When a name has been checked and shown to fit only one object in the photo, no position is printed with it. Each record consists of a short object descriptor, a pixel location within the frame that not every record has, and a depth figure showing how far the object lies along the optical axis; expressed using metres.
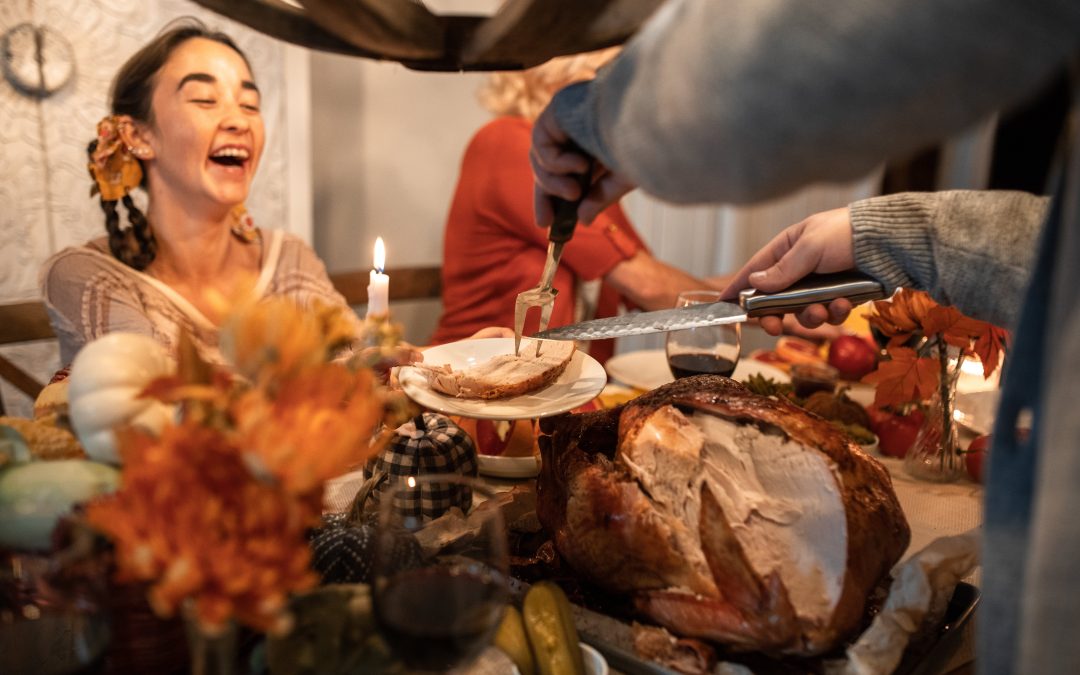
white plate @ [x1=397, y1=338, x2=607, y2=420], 0.91
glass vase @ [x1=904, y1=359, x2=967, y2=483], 1.42
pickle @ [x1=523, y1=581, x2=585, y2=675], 0.77
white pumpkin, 0.61
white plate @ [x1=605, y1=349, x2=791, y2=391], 1.91
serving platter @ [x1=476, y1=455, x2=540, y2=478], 1.25
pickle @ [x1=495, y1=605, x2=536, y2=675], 0.78
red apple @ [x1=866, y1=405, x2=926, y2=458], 1.55
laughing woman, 1.75
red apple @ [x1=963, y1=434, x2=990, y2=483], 1.42
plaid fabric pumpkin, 1.05
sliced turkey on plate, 0.98
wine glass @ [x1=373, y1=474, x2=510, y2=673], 0.59
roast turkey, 0.82
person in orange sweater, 2.37
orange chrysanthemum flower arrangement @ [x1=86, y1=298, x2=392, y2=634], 0.51
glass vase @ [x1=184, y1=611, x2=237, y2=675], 0.55
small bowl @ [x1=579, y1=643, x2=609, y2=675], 0.78
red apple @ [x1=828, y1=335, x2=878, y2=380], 2.03
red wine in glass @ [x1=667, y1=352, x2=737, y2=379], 1.46
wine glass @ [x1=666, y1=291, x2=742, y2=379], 1.46
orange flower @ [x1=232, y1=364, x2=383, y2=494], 0.52
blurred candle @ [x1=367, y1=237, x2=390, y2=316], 0.95
